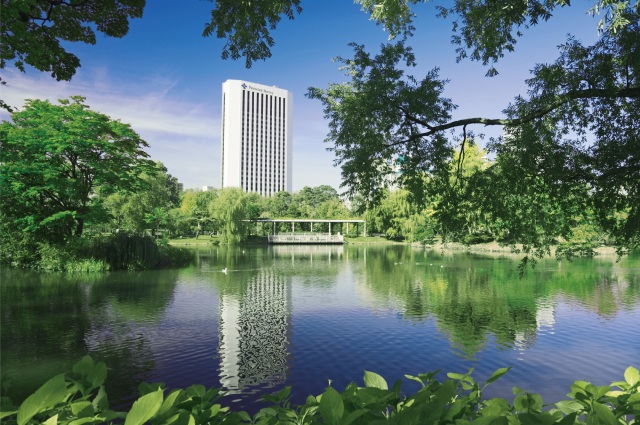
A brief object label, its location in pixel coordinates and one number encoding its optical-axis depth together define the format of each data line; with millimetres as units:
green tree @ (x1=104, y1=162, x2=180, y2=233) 39031
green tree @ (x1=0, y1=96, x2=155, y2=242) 19922
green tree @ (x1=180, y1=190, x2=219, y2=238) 54500
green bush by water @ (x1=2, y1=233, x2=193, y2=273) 21531
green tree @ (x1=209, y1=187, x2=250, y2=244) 47344
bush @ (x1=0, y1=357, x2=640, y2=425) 1089
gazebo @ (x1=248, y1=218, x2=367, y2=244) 56094
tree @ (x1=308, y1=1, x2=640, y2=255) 6281
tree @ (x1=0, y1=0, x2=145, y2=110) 5895
